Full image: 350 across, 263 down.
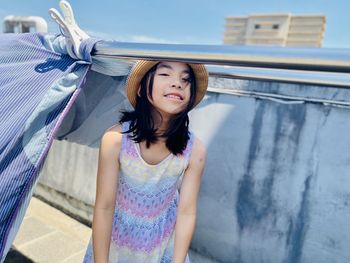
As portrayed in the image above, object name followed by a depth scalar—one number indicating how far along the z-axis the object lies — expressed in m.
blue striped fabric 0.97
